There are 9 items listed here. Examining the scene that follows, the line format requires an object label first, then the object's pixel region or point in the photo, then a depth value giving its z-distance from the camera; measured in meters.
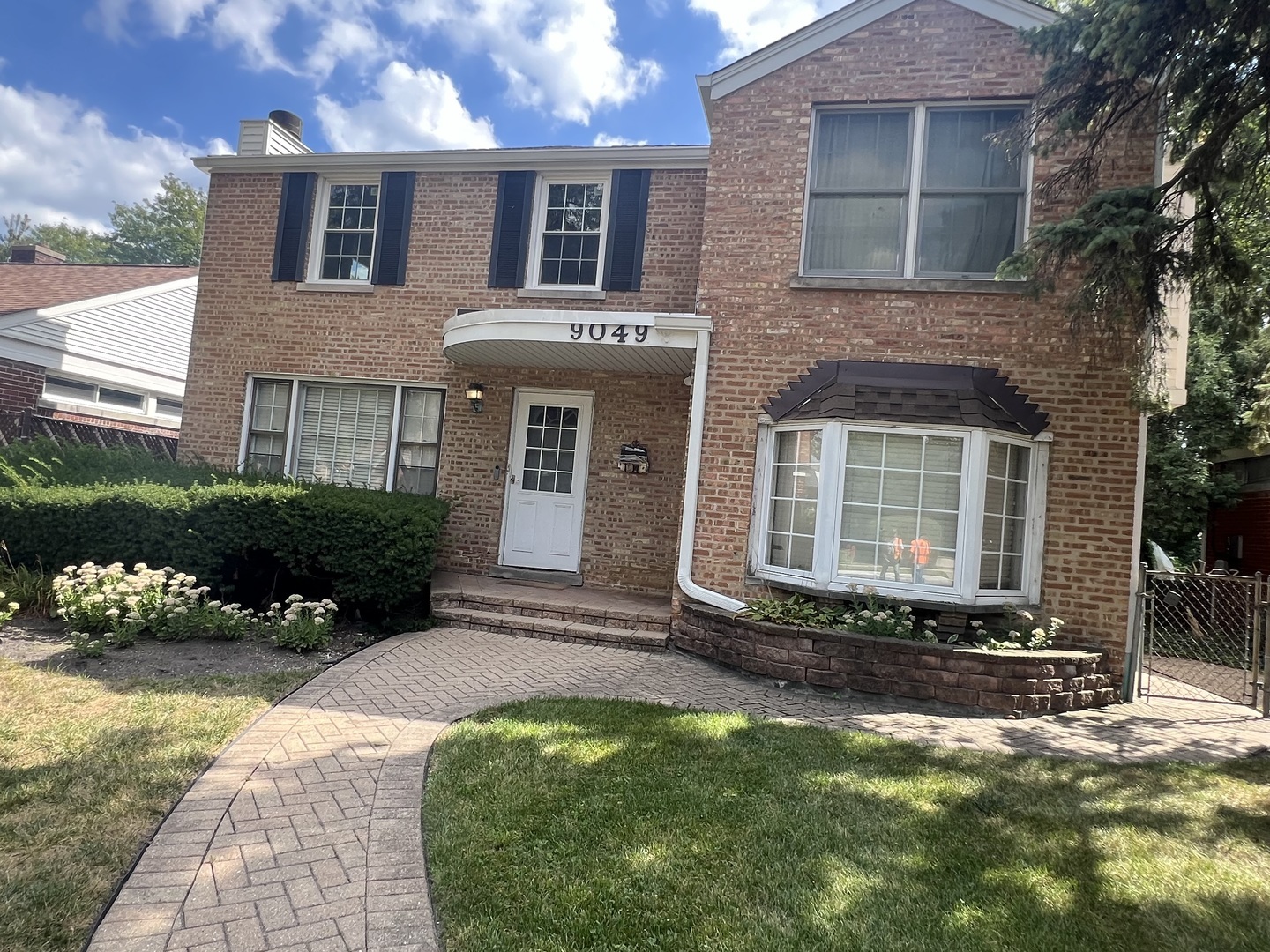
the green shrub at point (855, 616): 6.18
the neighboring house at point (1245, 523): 14.48
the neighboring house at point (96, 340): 13.27
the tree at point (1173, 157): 5.32
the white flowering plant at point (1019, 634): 6.23
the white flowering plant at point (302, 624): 6.40
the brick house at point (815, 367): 6.61
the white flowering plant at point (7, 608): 6.22
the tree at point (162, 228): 36.00
